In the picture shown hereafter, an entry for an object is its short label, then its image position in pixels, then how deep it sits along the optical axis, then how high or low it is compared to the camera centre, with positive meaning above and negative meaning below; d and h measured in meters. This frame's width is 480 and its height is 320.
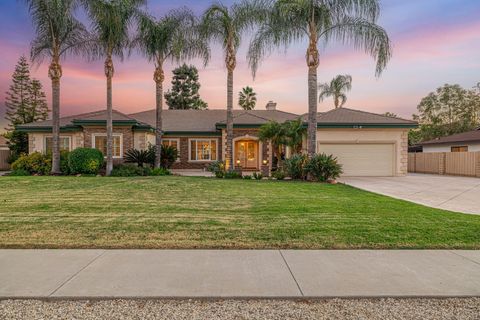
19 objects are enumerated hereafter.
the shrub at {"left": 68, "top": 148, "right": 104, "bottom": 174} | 17.45 -0.28
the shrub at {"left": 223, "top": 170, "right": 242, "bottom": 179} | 16.17 -0.96
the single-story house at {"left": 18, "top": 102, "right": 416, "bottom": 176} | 19.20 +1.28
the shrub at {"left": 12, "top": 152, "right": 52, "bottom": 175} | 18.14 -0.44
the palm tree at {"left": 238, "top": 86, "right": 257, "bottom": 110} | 42.66 +8.08
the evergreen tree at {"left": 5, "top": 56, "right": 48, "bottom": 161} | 37.12 +6.98
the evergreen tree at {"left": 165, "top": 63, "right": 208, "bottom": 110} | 48.44 +10.32
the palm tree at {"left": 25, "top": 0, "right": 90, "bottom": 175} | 16.56 +6.84
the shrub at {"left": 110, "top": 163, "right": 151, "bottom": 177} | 17.50 -0.82
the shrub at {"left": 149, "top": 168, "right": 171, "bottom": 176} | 18.11 -0.91
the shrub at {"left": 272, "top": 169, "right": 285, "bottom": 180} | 15.75 -0.93
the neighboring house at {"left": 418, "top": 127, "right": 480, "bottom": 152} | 23.45 +1.11
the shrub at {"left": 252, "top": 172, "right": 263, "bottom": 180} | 15.65 -0.99
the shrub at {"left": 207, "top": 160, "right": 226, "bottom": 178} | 16.47 -0.68
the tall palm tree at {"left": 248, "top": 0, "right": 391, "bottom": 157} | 14.41 +6.20
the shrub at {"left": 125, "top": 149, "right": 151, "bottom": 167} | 19.75 -0.02
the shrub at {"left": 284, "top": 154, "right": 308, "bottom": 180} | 15.36 -0.49
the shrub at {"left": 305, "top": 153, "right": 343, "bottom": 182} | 14.82 -0.54
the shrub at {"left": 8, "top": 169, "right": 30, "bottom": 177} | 17.47 -0.93
